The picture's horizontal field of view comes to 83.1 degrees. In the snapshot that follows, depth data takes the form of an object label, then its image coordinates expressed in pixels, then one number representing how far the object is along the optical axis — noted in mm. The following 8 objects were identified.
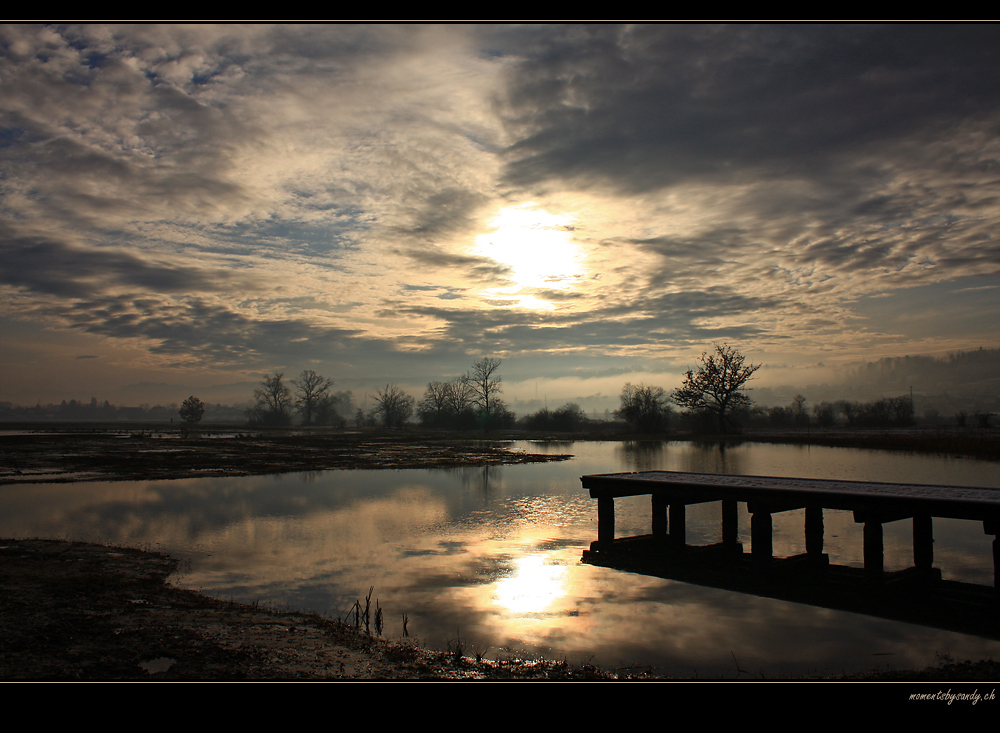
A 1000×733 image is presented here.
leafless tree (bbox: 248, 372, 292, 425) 145875
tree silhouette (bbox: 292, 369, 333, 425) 147750
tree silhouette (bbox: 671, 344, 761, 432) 81312
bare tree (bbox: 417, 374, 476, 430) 112769
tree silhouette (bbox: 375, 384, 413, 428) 136625
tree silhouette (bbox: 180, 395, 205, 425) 161875
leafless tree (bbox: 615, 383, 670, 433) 89312
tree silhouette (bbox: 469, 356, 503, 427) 116875
